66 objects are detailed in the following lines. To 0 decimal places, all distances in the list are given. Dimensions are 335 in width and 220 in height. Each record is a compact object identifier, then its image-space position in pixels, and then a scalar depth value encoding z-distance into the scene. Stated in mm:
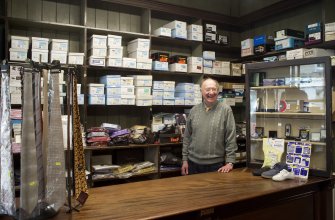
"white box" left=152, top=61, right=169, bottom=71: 4113
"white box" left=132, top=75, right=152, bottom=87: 3883
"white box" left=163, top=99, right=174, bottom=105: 4143
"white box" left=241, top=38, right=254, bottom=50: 4684
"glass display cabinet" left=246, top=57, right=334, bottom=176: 2520
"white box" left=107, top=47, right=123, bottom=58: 3719
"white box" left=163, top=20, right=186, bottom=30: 4242
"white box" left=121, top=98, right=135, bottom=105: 3789
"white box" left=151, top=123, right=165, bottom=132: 4077
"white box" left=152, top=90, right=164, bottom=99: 4057
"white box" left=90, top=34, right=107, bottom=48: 3639
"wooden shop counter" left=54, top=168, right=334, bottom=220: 1625
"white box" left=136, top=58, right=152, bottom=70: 3930
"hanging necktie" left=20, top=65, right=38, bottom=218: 1395
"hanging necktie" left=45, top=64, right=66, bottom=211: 1506
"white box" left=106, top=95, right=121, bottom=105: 3701
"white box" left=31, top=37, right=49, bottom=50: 3294
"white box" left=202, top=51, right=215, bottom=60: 4539
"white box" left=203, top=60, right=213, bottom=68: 4555
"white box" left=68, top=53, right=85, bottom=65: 3484
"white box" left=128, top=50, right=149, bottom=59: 3941
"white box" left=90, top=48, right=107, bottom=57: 3642
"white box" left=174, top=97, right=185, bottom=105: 4250
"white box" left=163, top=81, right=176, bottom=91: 4132
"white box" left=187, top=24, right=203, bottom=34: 4414
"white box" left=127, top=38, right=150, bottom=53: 3943
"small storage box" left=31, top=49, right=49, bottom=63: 3299
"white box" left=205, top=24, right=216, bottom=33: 4593
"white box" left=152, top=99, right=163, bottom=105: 4053
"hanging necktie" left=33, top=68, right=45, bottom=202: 1477
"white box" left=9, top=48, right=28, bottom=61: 3199
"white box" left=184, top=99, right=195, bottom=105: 4336
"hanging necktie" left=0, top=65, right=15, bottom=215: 1401
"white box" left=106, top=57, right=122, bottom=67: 3719
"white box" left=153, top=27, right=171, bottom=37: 4148
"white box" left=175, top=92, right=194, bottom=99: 4328
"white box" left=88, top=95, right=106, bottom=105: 3609
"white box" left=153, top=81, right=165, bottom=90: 4047
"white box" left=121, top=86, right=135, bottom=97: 3784
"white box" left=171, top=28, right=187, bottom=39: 4254
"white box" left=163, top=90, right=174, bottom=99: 4137
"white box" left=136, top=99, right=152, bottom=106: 3898
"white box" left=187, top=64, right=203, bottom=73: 4413
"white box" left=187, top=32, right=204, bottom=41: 4430
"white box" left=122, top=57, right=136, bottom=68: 3822
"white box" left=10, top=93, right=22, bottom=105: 3102
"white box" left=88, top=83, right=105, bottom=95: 3615
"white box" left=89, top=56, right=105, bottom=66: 3631
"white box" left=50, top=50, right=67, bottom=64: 3389
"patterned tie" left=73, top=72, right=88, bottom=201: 1611
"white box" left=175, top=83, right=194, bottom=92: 4320
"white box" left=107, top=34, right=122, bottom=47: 3717
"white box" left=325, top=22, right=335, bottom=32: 3693
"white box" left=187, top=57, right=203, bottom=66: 4395
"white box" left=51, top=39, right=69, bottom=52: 3393
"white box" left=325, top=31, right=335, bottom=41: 3678
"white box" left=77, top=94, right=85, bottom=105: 3494
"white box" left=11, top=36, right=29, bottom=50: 3201
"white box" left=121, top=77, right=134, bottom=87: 3791
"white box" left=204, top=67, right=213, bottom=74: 4559
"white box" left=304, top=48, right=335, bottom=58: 3797
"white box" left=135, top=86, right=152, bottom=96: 3896
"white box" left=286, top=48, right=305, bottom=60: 3898
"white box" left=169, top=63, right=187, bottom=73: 4262
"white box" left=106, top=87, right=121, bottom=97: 3703
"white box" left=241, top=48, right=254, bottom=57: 4680
